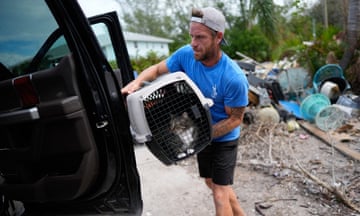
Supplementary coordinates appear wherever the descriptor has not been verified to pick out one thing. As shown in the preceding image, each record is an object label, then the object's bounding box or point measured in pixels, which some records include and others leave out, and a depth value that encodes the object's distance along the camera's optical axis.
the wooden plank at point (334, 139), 3.76
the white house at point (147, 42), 22.06
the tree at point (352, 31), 6.25
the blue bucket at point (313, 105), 5.15
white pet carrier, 1.43
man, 1.83
